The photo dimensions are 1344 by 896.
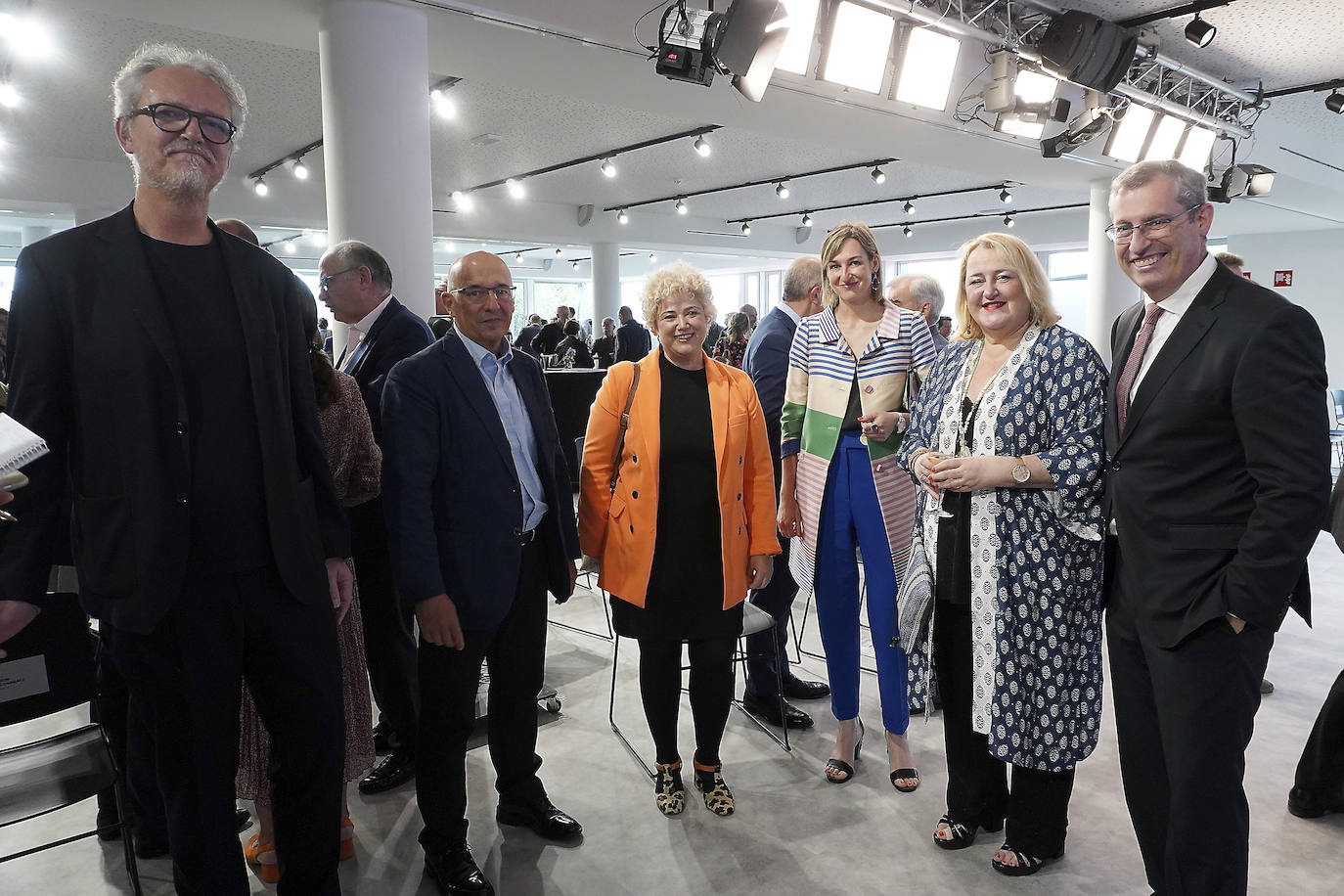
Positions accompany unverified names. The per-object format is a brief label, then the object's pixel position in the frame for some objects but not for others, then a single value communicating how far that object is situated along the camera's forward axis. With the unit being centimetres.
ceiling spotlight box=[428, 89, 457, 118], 630
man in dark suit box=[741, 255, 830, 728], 339
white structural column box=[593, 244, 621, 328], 1459
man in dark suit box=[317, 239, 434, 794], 277
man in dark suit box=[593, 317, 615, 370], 1151
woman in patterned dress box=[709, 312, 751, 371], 862
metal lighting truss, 547
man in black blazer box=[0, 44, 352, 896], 151
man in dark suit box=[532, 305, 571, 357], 1147
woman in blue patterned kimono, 217
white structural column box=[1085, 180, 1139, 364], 845
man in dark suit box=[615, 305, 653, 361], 981
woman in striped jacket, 279
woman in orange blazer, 255
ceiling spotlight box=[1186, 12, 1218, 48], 541
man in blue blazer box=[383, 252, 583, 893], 215
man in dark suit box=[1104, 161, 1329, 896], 167
